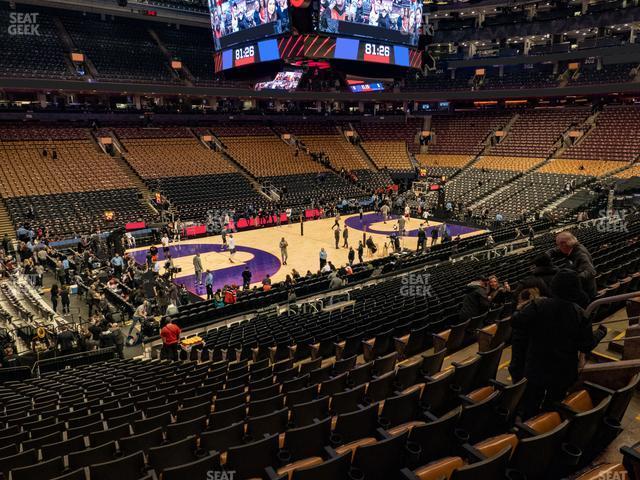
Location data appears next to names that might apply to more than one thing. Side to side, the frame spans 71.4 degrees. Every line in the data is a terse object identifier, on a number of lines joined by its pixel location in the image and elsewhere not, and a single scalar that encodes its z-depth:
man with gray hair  5.29
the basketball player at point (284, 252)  22.36
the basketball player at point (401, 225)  27.61
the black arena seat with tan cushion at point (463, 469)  2.83
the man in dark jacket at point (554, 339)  3.81
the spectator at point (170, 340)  10.38
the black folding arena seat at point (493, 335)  6.57
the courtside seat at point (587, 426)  3.46
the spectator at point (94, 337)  12.54
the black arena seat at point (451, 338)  7.11
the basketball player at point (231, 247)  24.11
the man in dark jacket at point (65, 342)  12.05
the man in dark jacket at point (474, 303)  7.91
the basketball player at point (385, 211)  32.93
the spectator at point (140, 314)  13.93
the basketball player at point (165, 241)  24.56
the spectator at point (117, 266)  19.75
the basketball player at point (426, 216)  32.78
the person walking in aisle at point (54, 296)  15.63
